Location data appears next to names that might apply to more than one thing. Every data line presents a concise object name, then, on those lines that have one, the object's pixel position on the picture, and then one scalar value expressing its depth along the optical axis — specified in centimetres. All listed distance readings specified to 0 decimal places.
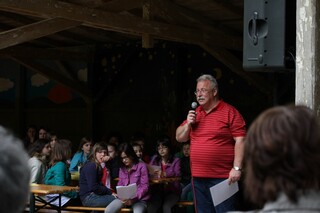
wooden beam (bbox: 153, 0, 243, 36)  873
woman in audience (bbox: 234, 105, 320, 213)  160
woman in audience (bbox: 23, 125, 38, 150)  1128
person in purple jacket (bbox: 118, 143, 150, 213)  670
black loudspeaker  372
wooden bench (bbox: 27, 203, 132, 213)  669
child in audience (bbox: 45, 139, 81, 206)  681
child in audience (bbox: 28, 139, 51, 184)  698
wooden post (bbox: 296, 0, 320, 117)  373
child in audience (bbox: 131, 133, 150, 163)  913
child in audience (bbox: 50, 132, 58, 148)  862
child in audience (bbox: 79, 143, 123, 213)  661
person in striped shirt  477
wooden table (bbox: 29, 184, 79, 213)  602
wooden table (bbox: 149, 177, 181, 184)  697
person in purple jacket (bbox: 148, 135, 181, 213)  723
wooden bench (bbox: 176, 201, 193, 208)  742
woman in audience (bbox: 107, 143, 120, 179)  736
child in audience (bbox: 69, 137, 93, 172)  866
